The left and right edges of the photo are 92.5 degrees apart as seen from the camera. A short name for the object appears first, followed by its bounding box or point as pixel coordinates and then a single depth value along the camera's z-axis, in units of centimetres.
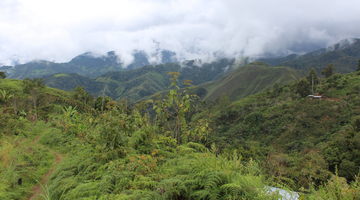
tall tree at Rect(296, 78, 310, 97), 6003
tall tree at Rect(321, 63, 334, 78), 7444
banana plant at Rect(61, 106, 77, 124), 1188
